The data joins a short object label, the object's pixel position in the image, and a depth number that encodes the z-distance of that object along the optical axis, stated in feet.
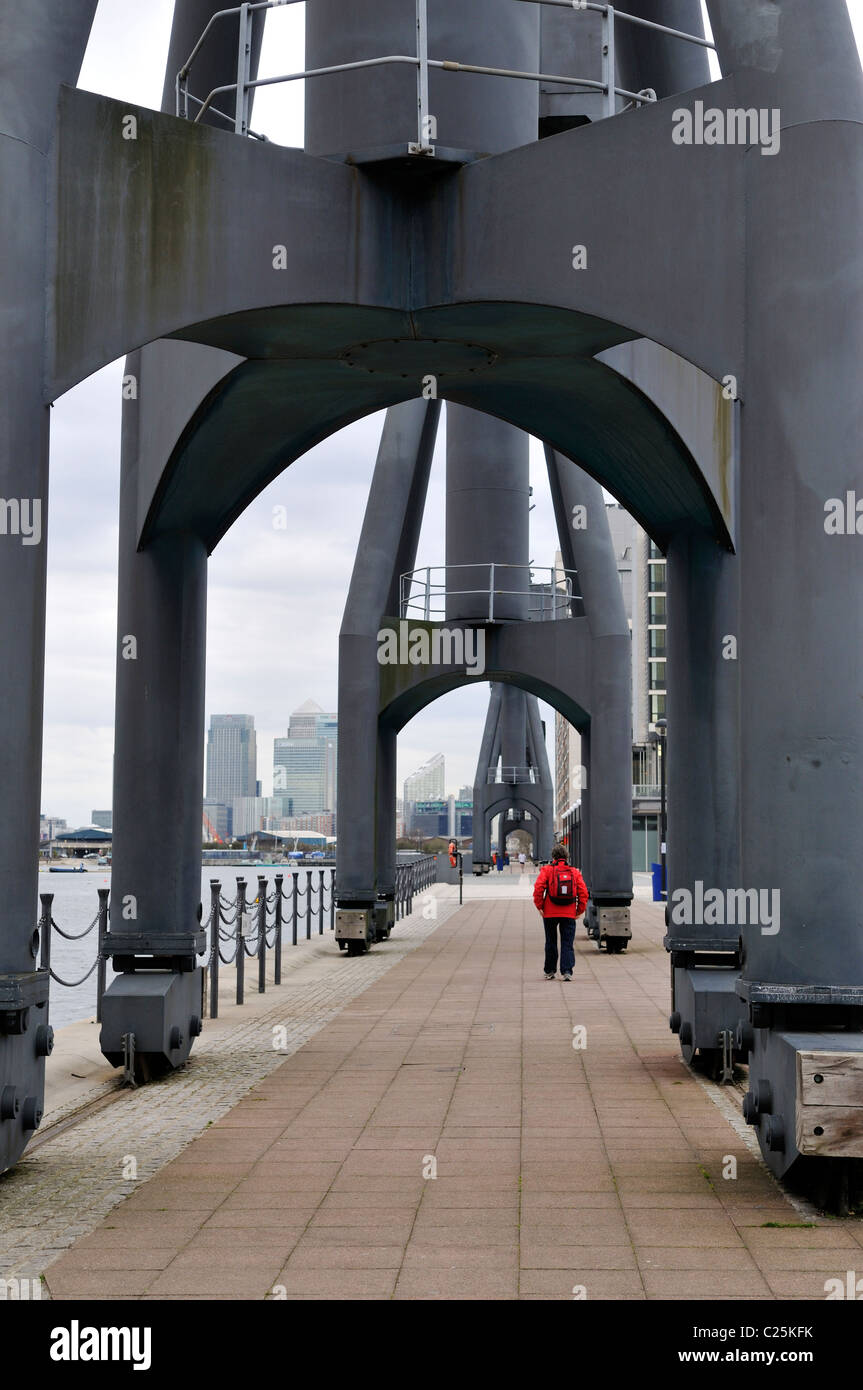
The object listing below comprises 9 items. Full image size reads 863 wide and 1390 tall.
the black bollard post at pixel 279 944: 58.65
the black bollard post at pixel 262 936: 54.60
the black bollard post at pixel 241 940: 50.96
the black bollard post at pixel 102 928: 41.11
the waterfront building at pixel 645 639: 302.25
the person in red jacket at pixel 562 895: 56.44
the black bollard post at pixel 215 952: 47.39
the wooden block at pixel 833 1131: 20.67
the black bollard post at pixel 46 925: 38.49
